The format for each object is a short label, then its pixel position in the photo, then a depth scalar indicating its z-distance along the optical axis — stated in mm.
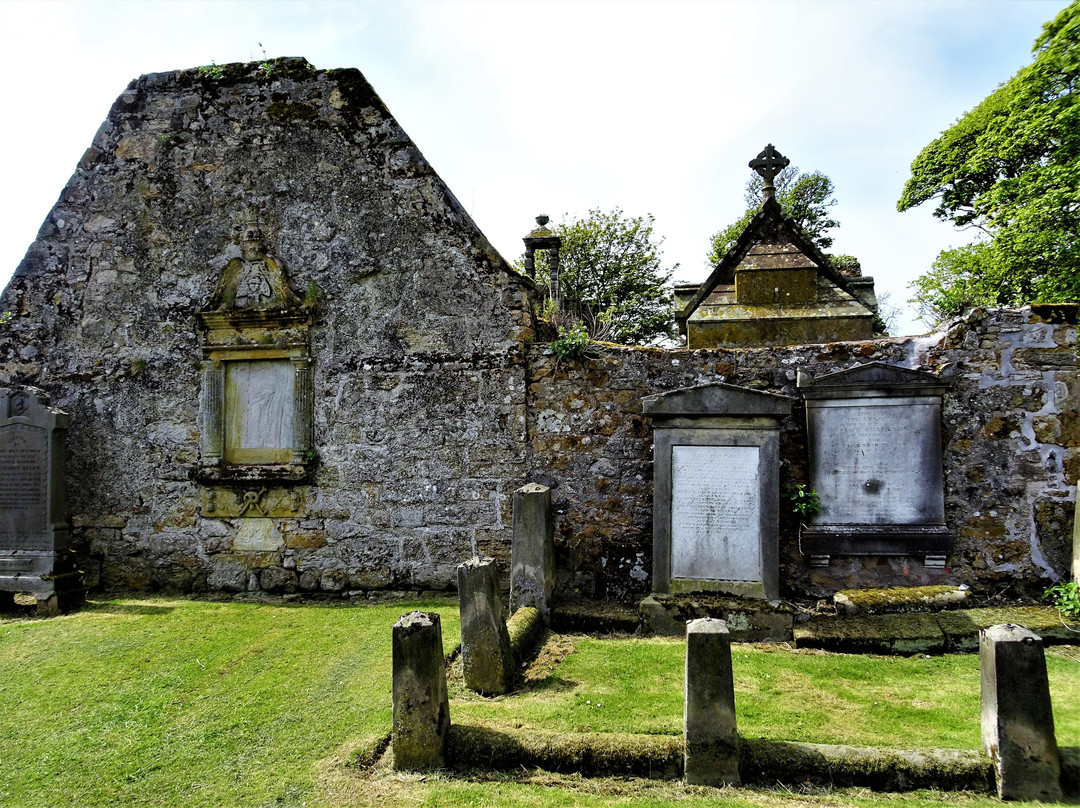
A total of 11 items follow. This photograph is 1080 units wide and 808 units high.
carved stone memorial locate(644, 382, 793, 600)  5684
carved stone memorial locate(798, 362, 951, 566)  5789
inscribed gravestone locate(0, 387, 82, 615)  6469
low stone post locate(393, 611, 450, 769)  3334
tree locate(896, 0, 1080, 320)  11547
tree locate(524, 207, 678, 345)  26500
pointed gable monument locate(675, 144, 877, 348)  9094
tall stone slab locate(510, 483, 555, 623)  5551
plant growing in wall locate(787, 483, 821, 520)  5906
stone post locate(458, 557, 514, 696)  4168
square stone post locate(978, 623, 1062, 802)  2984
